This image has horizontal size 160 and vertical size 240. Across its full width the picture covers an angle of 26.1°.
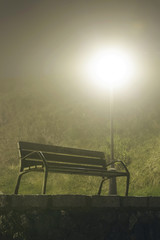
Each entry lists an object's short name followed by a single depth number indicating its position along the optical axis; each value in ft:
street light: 43.72
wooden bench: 18.53
